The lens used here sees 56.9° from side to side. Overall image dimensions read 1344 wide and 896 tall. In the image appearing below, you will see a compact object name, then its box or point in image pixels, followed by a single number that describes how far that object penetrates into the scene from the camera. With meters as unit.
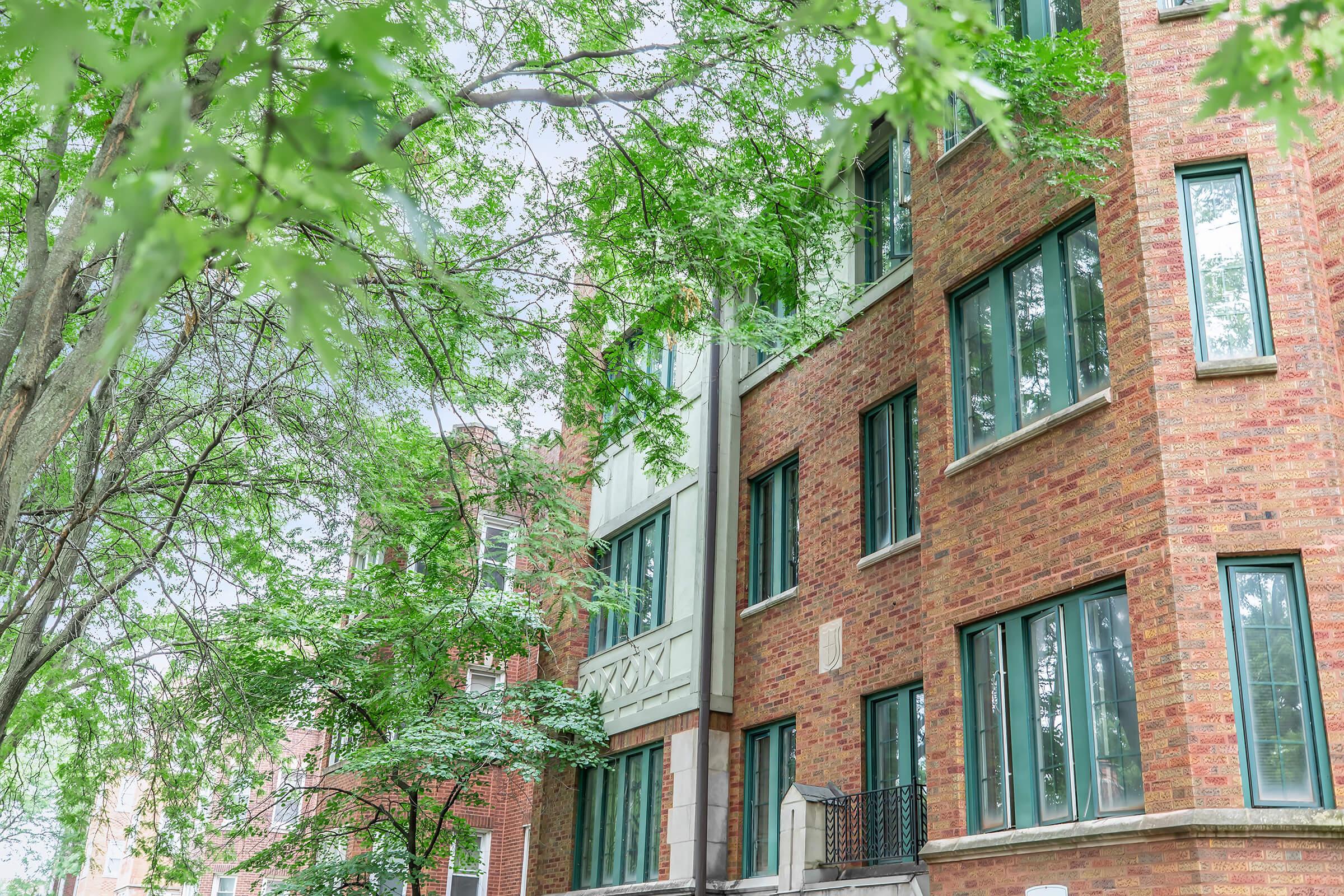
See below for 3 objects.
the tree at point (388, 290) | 8.64
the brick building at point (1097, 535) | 8.64
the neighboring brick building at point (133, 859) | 16.38
